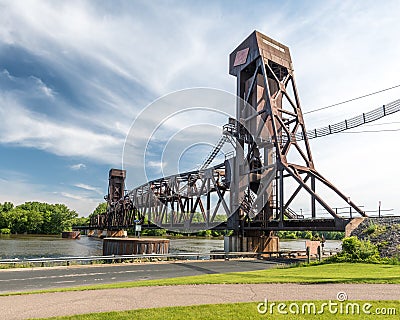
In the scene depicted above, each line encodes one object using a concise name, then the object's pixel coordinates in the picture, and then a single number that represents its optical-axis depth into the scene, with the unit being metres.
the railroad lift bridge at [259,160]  36.03
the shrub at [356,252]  20.54
